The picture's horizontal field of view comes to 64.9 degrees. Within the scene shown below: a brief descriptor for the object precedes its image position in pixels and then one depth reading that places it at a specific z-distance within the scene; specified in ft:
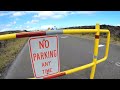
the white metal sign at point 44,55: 6.02
